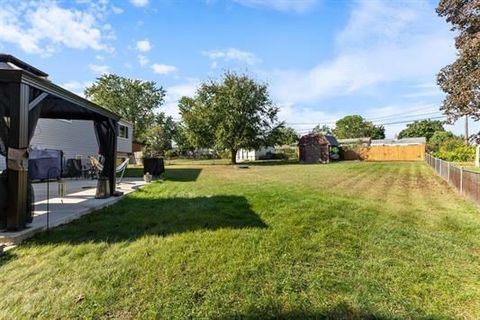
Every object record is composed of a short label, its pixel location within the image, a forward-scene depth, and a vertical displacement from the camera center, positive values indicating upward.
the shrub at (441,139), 37.99 +1.64
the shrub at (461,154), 30.66 +0.19
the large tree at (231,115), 32.97 +3.81
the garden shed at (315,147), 40.09 +1.00
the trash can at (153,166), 15.24 -0.44
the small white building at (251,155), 54.72 +0.12
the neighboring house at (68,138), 15.57 +0.83
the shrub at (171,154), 49.96 +0.23
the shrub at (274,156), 53.79 -0.03
